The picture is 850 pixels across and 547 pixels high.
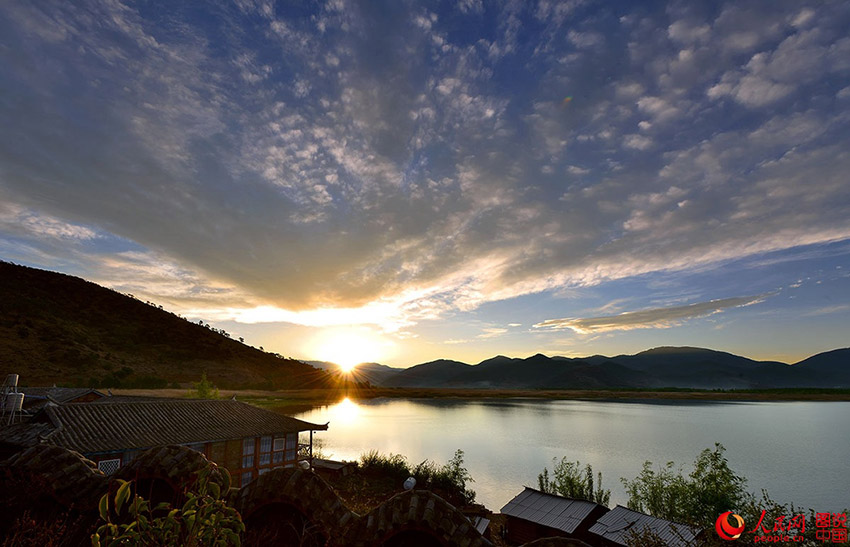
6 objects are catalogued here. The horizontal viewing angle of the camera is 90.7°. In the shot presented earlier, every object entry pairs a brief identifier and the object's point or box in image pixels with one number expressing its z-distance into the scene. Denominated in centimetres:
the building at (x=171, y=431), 1867
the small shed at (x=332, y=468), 3925
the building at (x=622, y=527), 2011
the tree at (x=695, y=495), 2728
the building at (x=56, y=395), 2333
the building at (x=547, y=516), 2433
